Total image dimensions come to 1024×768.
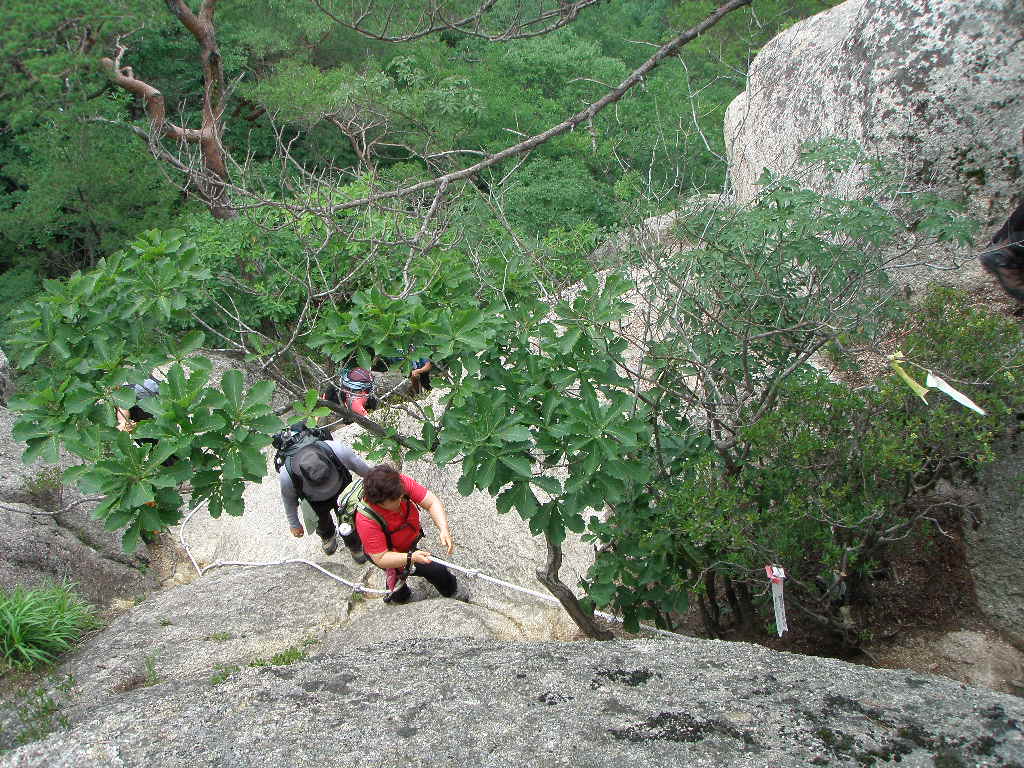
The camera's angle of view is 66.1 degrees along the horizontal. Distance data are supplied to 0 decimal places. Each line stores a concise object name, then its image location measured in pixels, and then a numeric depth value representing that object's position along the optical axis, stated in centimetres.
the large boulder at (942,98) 606
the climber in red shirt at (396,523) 436
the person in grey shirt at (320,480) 513
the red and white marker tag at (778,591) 318
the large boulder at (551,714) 234
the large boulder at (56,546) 605
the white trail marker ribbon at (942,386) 273
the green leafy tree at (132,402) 274
